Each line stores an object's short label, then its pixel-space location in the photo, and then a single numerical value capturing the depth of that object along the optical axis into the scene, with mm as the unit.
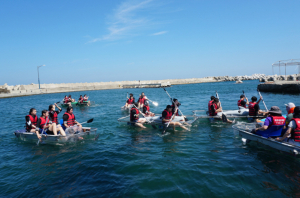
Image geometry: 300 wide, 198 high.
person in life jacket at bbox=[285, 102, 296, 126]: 8025
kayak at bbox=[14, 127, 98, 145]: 10547
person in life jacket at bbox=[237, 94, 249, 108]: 16094
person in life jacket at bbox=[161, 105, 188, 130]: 12352
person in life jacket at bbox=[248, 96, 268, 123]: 13570
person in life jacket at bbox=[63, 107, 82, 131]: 11172
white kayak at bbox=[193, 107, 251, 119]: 14384
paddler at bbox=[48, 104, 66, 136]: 10644
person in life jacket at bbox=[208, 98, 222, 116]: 14281
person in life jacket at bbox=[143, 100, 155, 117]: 15680
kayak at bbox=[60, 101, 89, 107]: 29406
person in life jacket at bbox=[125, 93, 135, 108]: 21562
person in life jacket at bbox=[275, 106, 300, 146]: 7051
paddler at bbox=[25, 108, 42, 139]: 11148
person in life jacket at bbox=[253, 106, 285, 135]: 7754
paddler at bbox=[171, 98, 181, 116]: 13730
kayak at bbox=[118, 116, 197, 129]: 12780
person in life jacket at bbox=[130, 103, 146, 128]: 13578
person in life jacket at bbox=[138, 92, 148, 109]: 18923
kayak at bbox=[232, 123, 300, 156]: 7298
